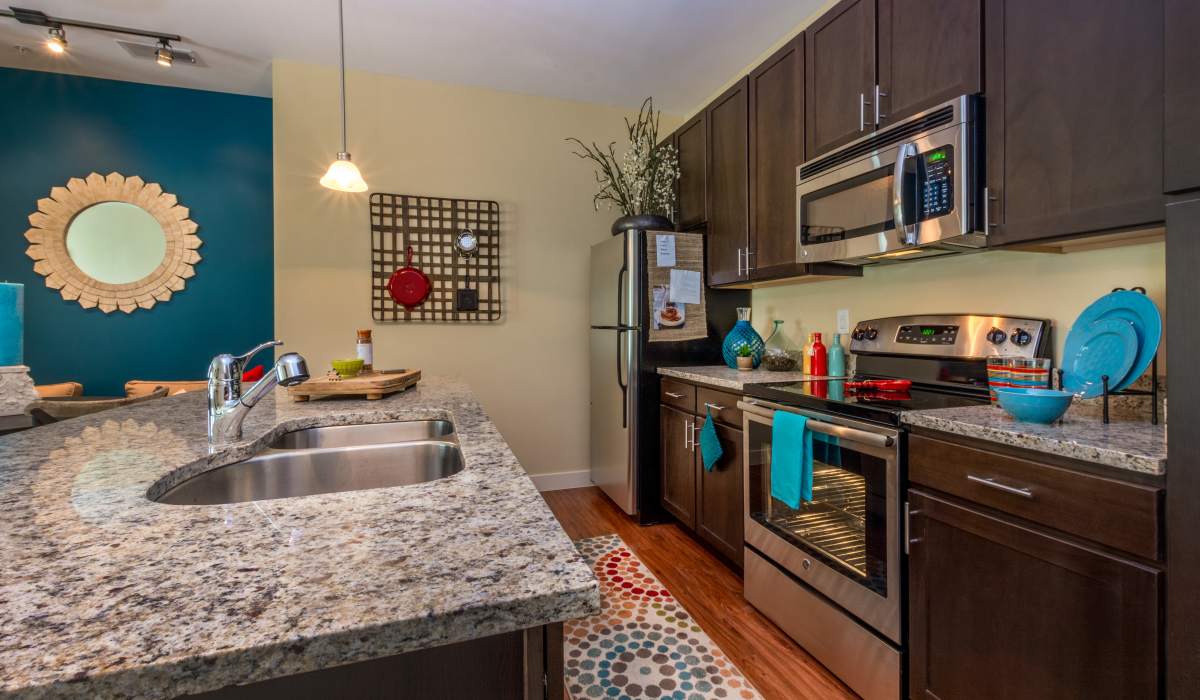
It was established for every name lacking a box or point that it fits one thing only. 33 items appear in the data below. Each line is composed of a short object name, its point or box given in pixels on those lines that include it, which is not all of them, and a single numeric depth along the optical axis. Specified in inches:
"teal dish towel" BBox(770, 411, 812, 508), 68.5
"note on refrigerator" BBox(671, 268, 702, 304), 116.3
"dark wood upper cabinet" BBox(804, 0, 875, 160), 74.6
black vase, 119.0
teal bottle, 93.9
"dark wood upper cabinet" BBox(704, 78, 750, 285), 103.8
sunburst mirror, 129.3
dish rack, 47.2
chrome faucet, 46.1
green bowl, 79.5
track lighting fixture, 101.7
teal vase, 109.9
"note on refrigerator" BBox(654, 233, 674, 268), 114.4
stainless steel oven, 58.4
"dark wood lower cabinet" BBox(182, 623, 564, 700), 20.5
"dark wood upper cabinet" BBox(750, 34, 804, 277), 89.7
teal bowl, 47.1
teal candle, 63.0
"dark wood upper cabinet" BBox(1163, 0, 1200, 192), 39.8
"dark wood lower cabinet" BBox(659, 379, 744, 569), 90.5
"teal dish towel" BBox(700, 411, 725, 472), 94.1
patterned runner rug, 65.2
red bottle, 96.2
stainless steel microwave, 60.6
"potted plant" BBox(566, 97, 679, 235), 121.1
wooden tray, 69.4
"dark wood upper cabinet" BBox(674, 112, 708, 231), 118.4
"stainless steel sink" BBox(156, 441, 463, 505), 43.9
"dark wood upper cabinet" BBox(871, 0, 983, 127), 60.2
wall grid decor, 128.0
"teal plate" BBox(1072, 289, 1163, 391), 47.4
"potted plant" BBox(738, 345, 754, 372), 107.0
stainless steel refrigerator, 114.7
